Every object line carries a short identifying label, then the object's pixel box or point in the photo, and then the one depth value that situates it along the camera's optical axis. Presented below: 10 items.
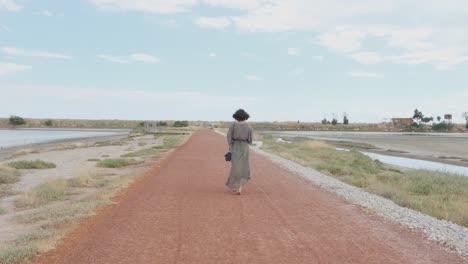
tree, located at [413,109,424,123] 177.62
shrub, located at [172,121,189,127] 130.12
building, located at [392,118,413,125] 172.48
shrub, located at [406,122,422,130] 150.35
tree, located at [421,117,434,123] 178.38
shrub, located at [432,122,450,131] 146.38
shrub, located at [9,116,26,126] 149.00
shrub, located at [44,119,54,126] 159.24
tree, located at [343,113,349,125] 182.25
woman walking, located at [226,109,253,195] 12.59
